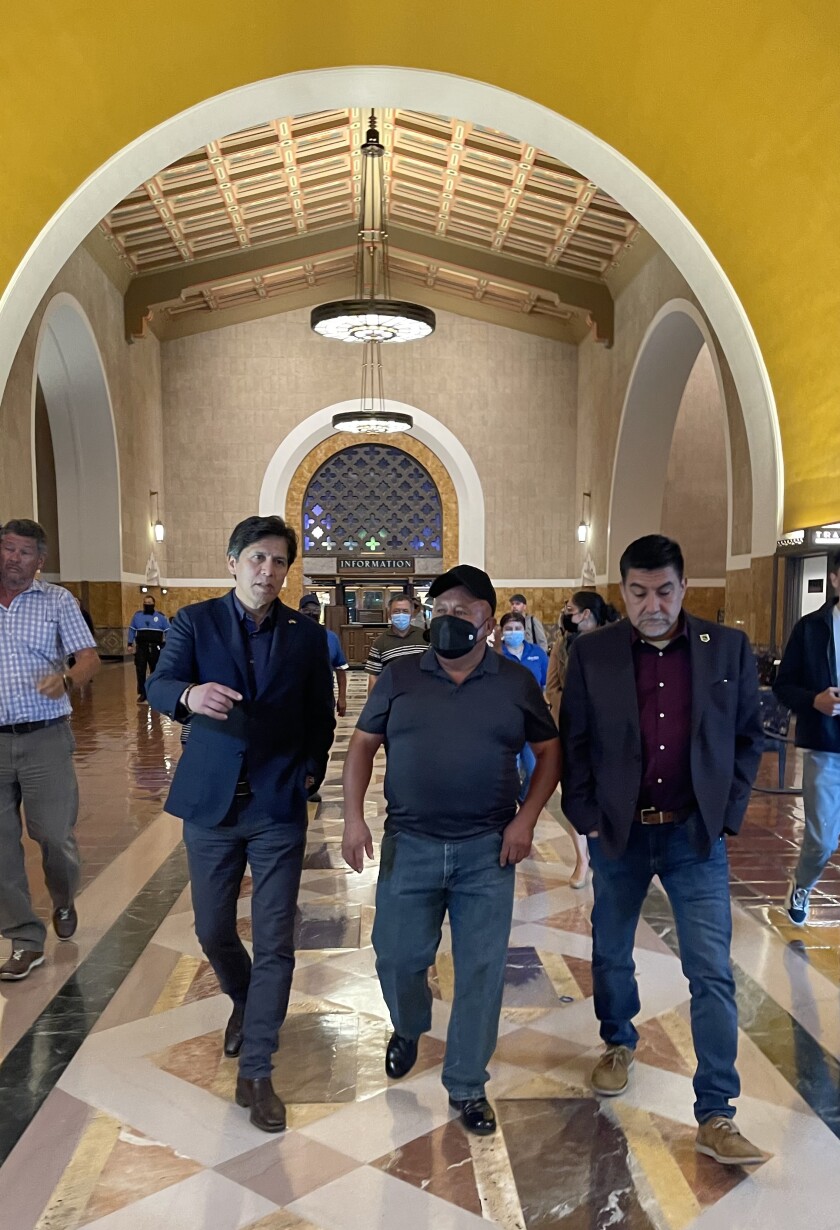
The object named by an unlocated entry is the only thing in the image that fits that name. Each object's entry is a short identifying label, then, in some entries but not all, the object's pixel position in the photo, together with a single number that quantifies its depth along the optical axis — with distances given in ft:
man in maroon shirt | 7.47
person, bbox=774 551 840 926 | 11.68
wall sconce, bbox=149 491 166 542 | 56.49
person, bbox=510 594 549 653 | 19.72
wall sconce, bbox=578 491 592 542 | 56.52
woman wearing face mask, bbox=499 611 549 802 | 16.56
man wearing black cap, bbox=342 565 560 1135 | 7.55
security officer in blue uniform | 38.27
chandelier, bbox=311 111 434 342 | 38.09
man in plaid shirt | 11.03
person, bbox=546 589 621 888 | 12.98
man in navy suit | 7.87
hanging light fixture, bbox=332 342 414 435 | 48.98
